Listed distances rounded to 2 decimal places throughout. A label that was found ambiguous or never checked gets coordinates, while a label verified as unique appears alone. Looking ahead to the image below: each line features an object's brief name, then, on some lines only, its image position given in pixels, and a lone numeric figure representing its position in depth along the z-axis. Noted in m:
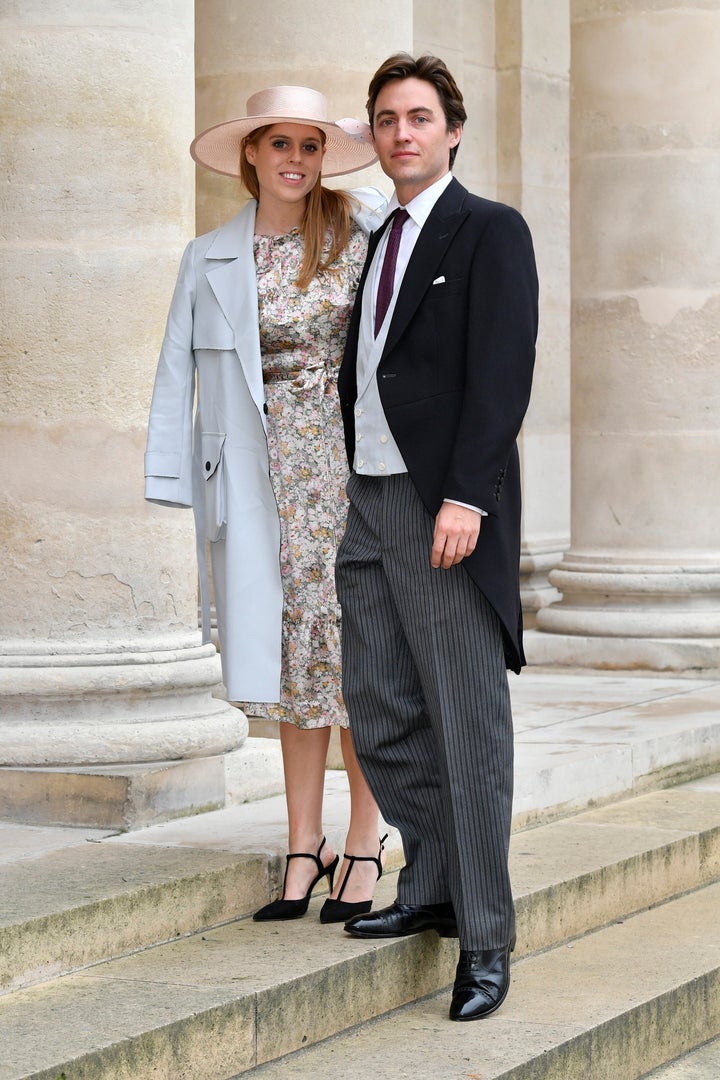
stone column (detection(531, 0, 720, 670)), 18.25
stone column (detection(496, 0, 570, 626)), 22.37
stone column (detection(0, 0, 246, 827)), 10.69
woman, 8.91
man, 8.00
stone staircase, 7.72
